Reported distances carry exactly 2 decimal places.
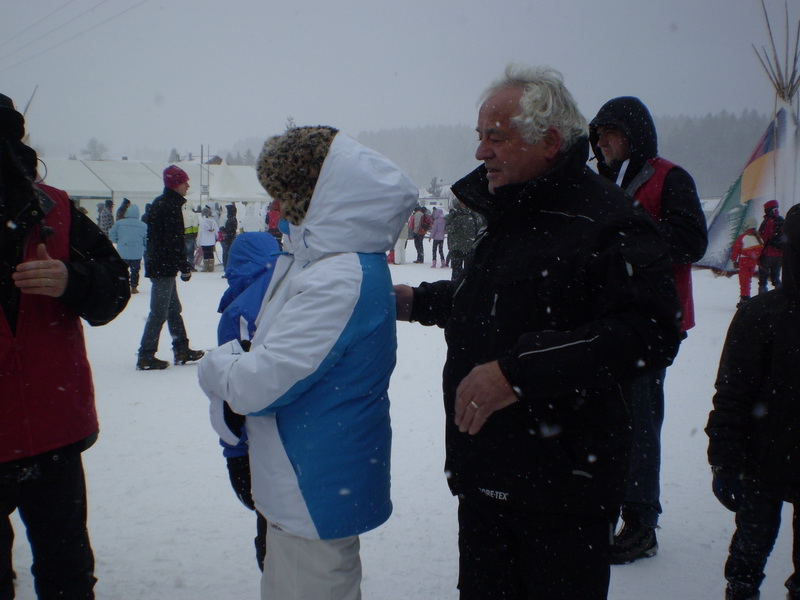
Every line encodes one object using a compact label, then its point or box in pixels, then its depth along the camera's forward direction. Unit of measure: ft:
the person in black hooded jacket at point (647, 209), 8.57
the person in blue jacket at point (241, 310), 6.05
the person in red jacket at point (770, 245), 31.71
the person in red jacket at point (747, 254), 32.99
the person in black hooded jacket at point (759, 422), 6.80
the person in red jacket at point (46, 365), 6.29
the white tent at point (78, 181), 99.40
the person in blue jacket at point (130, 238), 38.86
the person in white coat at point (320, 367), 5.53
